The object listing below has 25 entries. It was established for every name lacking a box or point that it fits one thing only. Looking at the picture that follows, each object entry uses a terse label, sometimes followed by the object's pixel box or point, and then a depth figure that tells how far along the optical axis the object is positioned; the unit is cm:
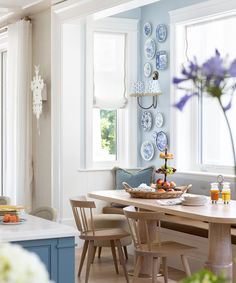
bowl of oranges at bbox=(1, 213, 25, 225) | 466
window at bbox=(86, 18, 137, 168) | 898
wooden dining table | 523
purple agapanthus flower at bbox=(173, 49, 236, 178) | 89
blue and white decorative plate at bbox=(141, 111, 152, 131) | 885
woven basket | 636
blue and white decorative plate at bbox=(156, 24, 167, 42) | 849
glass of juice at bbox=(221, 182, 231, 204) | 600
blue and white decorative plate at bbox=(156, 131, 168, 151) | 851
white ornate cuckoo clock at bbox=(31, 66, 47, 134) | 841
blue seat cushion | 862
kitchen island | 413
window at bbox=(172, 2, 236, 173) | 776
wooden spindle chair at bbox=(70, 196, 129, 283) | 645
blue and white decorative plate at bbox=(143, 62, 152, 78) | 885
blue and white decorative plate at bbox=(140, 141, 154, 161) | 885
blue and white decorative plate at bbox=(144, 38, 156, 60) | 875
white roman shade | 898
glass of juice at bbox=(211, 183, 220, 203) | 605
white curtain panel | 877
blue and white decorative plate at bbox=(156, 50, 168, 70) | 848
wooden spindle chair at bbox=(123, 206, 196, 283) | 547
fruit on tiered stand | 647
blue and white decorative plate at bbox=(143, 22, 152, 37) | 884
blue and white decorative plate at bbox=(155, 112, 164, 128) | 859
